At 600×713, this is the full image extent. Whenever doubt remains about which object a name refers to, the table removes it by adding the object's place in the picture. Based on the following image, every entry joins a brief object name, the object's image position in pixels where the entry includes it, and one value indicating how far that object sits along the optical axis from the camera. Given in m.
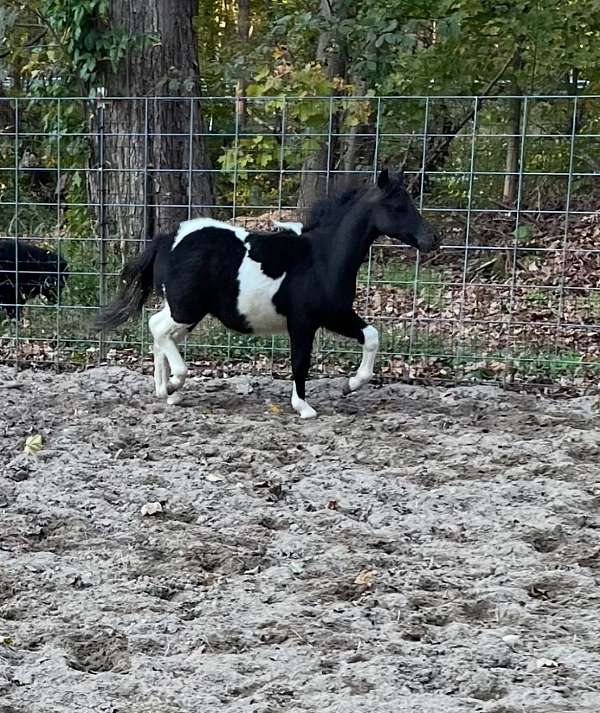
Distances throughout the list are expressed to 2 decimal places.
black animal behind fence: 8.41
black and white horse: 6.52
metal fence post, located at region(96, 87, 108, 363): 7.70
